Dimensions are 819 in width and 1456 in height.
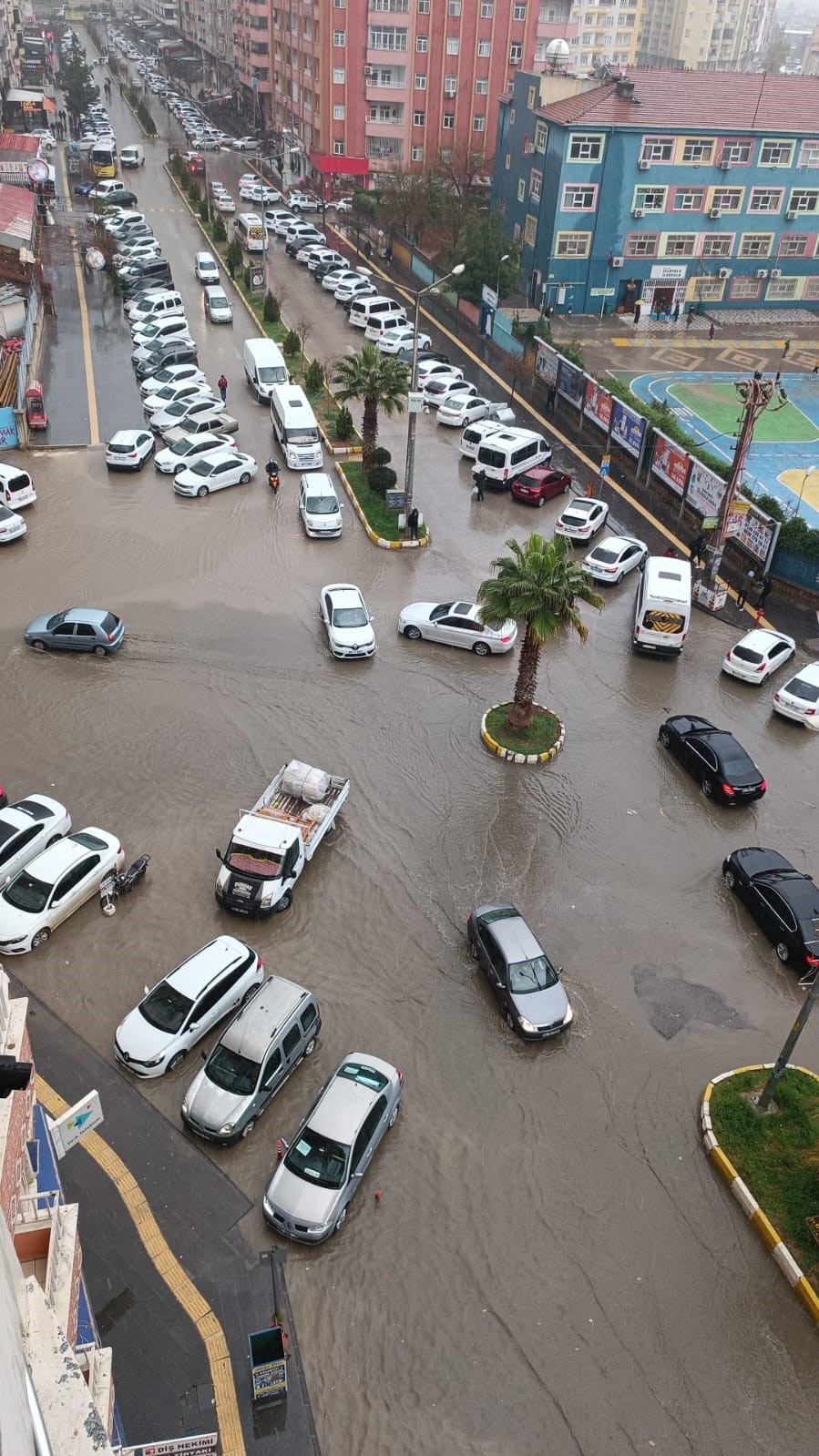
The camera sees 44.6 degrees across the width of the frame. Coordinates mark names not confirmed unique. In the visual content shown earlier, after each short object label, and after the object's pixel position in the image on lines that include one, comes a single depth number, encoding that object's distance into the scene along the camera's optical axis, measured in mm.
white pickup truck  19391
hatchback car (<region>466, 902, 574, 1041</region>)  17641
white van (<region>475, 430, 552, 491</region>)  36750
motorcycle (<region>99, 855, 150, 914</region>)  19656
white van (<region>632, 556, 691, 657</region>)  27938
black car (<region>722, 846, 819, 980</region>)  19203
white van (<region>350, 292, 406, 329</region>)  52219
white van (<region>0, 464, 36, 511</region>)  32875
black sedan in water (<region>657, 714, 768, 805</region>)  23047
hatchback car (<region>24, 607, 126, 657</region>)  26453
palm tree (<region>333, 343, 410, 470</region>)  34344
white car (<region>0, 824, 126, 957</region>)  18578
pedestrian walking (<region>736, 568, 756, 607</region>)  32188
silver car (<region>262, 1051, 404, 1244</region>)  14469
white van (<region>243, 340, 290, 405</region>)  43188
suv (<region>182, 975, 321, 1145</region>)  15633
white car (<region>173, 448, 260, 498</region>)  35094
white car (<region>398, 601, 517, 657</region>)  27953
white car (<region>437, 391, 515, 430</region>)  42156
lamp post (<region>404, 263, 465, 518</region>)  30969
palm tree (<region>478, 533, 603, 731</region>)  22594
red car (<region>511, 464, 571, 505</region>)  36219
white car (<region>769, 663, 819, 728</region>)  26047
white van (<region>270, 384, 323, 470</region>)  37219
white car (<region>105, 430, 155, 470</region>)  36031
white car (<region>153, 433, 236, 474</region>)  36344
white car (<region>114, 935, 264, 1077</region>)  16625
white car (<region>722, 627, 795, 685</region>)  27391
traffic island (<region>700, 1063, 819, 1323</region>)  14727
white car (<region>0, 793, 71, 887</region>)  19547
